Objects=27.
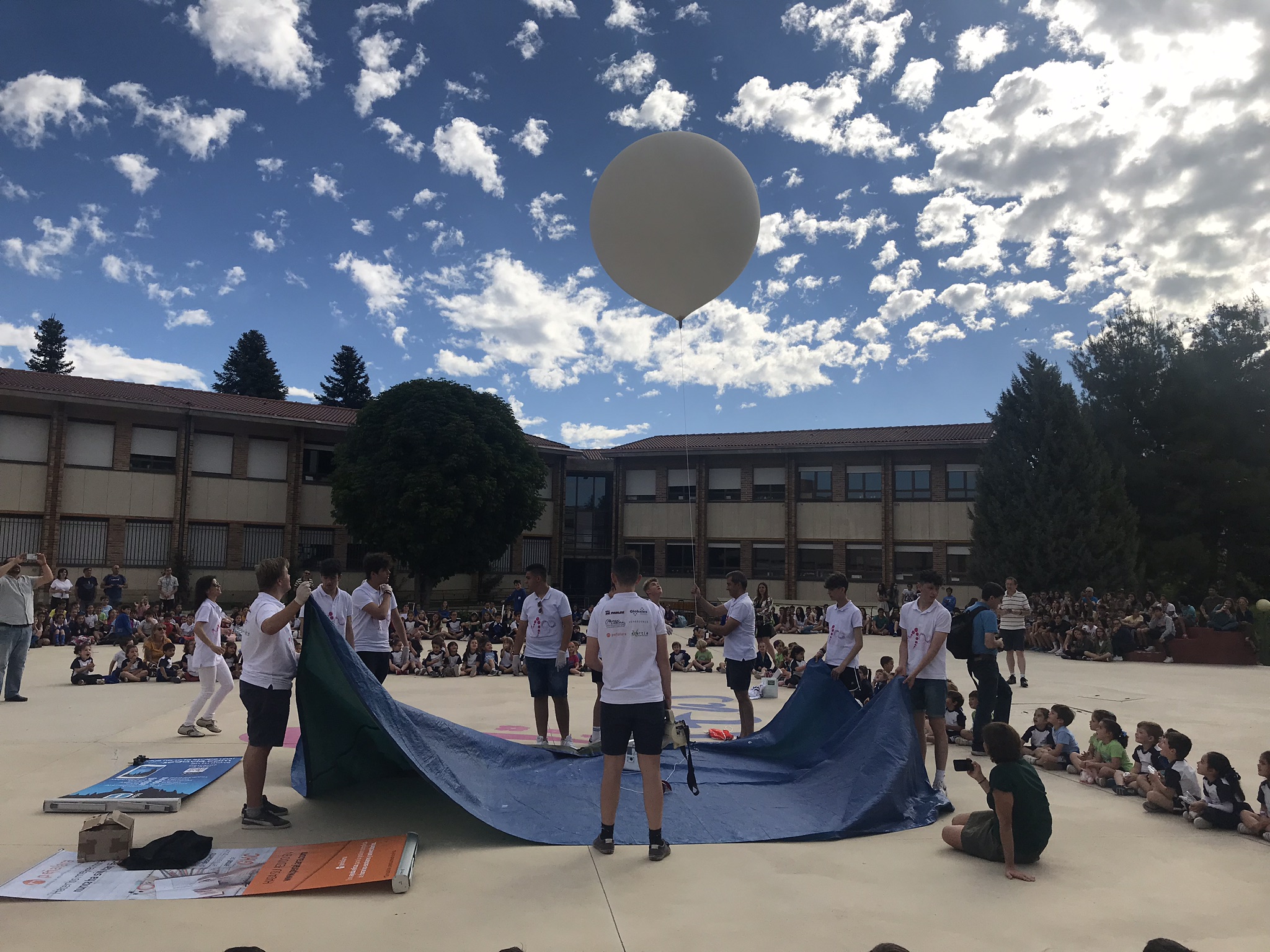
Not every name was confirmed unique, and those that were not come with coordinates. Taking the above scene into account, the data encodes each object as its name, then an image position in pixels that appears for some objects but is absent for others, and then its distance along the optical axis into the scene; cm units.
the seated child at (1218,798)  546
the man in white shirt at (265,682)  524
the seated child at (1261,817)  527
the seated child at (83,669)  1199
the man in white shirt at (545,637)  759
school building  2747
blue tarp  530
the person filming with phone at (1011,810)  460
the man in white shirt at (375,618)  721
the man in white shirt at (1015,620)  1219
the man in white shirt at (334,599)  691
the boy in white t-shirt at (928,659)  650
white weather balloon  812
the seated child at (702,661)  1538
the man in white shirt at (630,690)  496
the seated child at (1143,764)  625
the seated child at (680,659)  1556
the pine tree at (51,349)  6081
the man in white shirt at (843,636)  743
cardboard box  443
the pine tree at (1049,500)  2841
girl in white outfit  829
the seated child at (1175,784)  584
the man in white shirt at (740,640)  789
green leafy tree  2758
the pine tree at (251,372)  5962
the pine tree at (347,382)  6288
